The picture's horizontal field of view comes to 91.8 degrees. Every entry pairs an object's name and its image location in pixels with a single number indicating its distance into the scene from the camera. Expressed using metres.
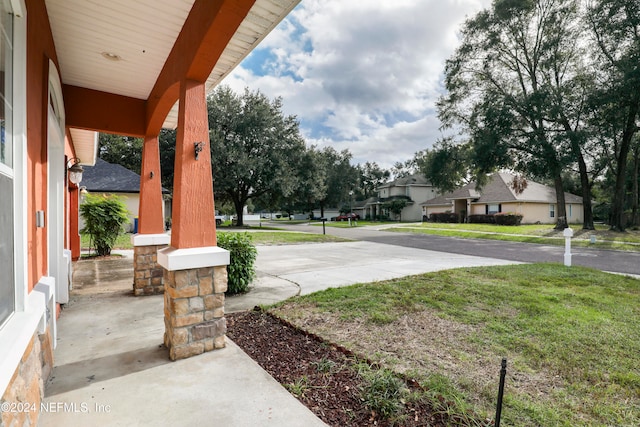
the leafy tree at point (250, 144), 22.48
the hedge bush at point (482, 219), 24.90
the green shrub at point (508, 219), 23.62
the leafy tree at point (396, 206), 36.94
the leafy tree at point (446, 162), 19.39
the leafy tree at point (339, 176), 44.25
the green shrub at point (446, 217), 29.09
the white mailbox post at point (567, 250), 7.34
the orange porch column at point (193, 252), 2.78
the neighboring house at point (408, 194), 38.62
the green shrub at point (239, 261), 4.96
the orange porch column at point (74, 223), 8.39
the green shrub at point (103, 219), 8.88
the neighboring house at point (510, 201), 25.77
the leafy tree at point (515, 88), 15.97
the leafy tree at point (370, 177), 52.50
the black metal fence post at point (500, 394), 1.64
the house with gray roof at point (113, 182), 15.63
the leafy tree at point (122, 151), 28.36
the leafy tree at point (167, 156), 23.05
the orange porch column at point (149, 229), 4.89
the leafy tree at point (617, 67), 14.34
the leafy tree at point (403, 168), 56.56
